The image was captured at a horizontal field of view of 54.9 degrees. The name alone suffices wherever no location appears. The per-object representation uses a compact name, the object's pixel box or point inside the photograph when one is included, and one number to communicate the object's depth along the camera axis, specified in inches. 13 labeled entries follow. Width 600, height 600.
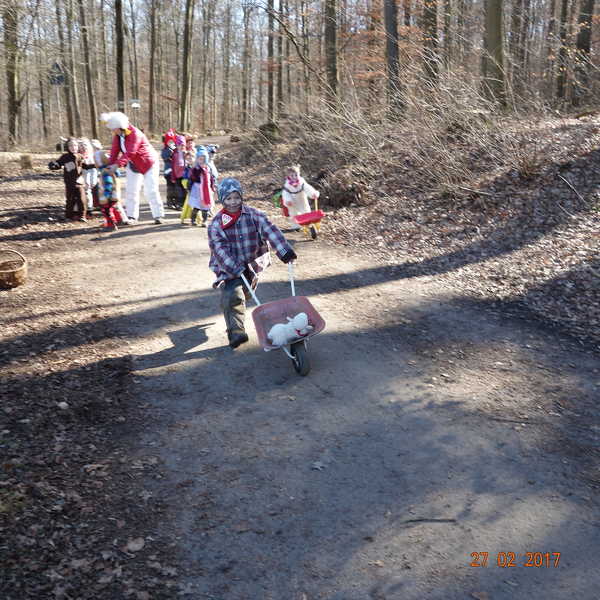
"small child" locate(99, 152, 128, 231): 460.8
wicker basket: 315.6
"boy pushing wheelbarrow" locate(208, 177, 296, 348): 249.9
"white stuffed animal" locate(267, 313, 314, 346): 214.5
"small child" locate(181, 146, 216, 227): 459.8
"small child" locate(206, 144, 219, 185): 470.7
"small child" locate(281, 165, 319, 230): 432.8
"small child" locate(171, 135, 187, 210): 561.9
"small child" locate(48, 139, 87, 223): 480.4
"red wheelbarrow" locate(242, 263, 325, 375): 217.8
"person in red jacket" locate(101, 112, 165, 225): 465.1
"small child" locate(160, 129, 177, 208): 575.8
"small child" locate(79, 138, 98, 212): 494.3
